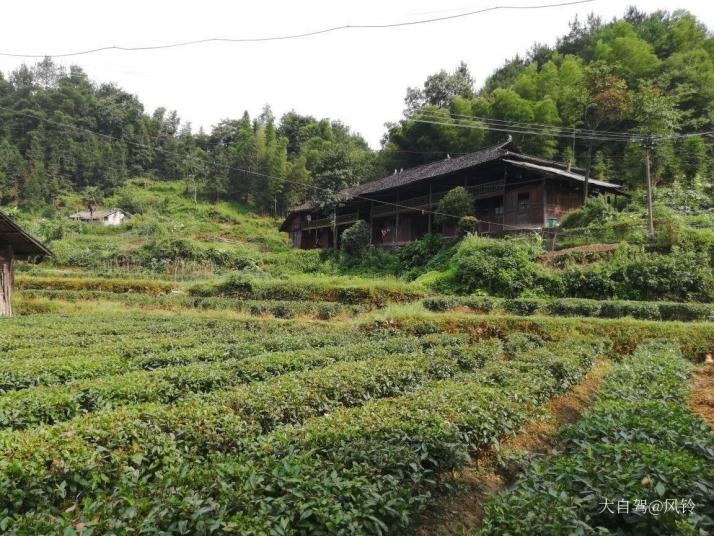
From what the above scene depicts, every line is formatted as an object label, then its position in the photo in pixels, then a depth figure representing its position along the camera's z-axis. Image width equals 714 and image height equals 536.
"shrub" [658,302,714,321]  13.77
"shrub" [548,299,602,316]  15.47
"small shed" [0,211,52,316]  17.48
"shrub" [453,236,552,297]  19.25
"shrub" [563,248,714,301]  16.38
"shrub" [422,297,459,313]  17.93
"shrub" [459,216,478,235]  25.56
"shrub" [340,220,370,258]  33.00
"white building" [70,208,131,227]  56.13
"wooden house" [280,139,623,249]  25.09
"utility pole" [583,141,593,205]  25.23
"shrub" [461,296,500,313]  17.22
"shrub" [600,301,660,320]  14.32
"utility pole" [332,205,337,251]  37.69
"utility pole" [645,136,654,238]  19.67
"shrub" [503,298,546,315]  16.53
